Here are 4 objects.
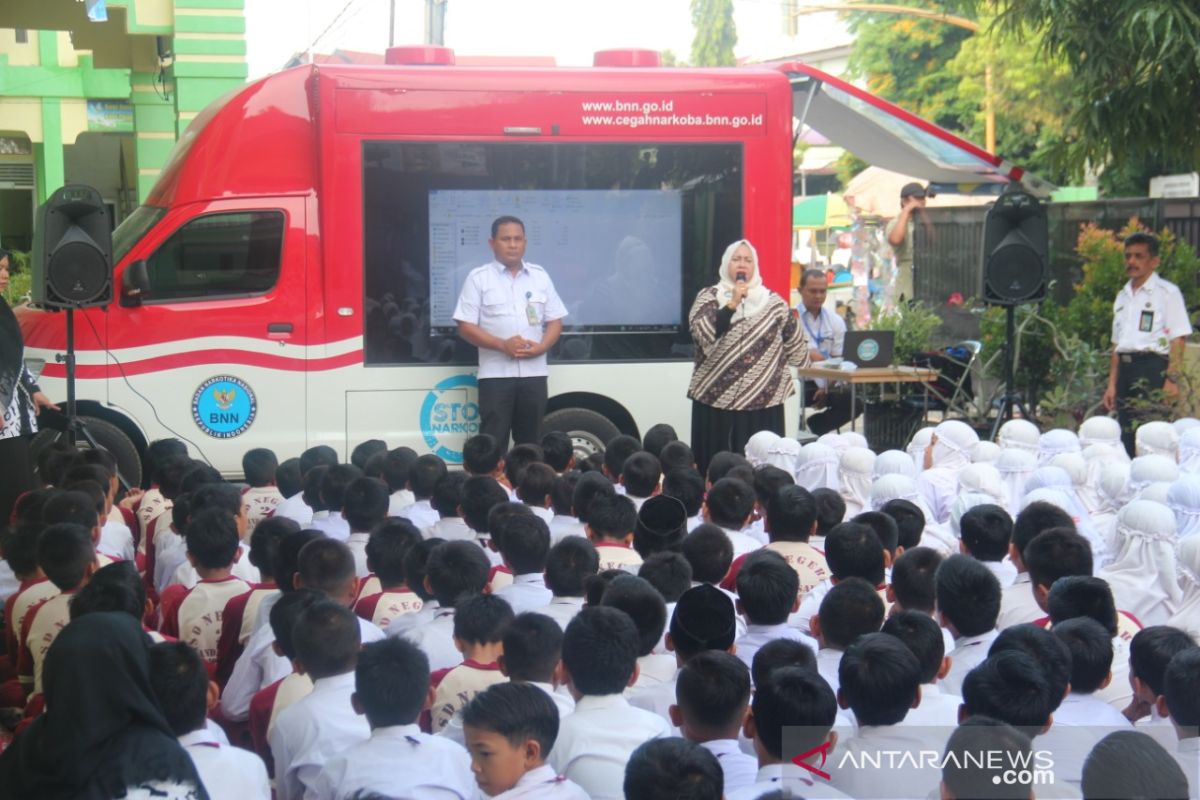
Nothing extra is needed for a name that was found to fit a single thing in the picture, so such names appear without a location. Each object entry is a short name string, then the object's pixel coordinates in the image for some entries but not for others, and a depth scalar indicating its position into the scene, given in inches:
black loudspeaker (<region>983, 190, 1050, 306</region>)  390.6
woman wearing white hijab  339.6
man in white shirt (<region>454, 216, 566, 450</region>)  359.9
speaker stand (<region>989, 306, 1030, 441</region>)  374.6
